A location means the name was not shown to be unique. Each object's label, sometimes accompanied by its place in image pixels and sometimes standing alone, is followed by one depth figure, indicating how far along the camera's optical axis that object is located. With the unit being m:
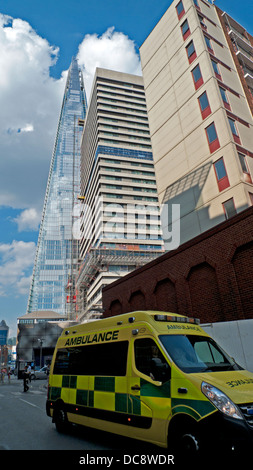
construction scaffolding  62.28
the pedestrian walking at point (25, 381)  17.78
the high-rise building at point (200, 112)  19.11
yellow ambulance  3.82
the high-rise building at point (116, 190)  65.38
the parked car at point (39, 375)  32.36
